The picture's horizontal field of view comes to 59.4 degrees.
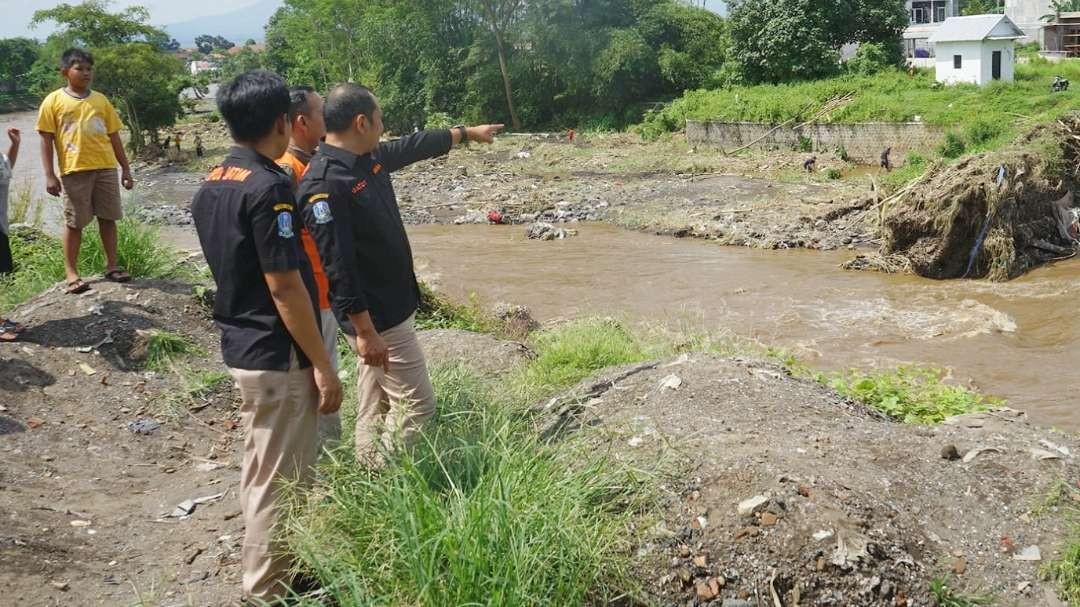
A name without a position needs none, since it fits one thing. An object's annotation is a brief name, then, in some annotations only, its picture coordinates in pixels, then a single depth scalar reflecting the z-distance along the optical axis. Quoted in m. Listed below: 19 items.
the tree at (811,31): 28.38
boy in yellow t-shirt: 6.38
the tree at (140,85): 32.41
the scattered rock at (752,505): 3.38
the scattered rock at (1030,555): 3.45
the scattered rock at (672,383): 4.62
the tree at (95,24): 32.62
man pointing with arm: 3.66
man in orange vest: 4.11
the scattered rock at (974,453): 3.98
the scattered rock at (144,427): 5.55
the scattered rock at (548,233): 18.32
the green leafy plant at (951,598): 3.19
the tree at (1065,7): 42.51
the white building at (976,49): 25.25
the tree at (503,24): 36.91
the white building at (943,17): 42.59
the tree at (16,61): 61.09
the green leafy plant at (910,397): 5.46
